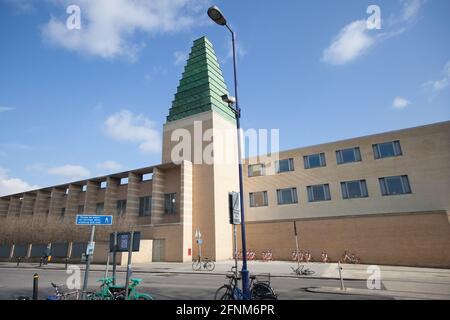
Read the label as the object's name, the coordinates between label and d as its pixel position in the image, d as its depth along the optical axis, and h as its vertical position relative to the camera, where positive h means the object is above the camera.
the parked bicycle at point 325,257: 26.30 -1.91
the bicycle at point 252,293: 7.23 -1.47
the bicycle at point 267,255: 29.06 -1.73
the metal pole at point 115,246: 8.70 -0.09
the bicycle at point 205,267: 21.82 -2.21
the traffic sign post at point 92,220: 9.33 +0.83
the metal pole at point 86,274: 7.57 -0.87
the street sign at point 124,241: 8.22 +0.05
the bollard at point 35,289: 7.23 -1.14
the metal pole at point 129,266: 7.26 -0.63
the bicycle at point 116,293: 7.85 -1.46
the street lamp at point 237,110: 7.46 +4.34
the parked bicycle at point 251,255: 29.95 -1.72
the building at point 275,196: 24.55 +4.84
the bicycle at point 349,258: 24.96 -1.99
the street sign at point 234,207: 8.70 +1.06
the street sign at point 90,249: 8.61 -0.16
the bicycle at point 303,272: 17.17 -2.20
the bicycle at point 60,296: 7.26 -1.40
